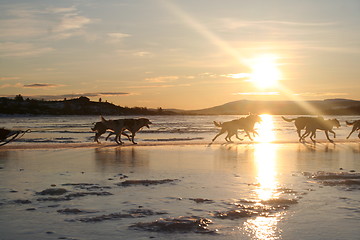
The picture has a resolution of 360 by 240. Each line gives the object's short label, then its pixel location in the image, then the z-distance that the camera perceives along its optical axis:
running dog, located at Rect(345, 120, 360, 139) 26.19
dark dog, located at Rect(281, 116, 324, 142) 24.92
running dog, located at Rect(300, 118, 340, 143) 24.56
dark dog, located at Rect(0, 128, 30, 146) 19.23
